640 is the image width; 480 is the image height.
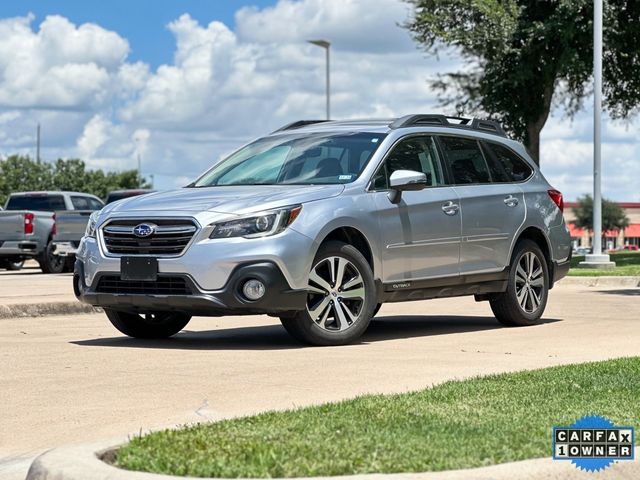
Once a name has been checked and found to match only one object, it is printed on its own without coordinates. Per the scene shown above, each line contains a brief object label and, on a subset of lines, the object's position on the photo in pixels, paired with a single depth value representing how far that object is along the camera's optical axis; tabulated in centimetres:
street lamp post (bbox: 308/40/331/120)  4232
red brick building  15125
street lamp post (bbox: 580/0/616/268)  3008
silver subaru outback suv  1021
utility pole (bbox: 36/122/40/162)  10168
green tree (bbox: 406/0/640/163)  3700
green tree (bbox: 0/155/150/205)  10456
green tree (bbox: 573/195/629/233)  13950
